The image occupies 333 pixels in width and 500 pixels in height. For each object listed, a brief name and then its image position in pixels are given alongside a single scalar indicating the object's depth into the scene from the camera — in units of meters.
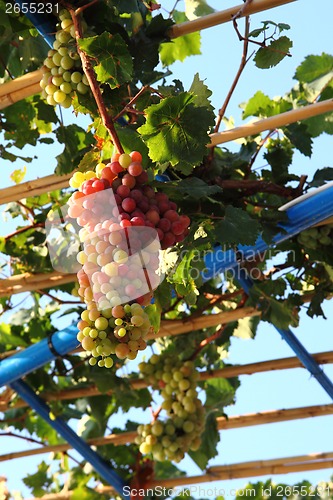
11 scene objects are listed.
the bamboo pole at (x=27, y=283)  2.89
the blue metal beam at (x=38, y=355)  2.70
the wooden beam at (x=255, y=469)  3.38
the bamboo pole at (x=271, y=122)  1.98
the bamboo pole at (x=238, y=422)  3.24
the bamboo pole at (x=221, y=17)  1.91
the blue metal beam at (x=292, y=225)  2.15
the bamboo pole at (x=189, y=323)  2.94
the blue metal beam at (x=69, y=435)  3.24
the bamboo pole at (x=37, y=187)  2.37
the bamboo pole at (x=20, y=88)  2.17
